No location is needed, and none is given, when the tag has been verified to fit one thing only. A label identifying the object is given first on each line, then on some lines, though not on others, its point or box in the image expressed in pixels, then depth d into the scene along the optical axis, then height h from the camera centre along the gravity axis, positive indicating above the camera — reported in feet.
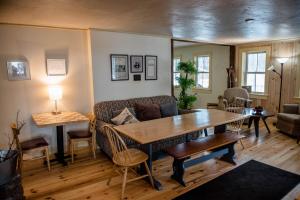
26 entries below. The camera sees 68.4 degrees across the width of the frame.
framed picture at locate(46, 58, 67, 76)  12.78 +0.84
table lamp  12.62 -0.67
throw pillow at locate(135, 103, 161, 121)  13.97 -1.98
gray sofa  12.02 -2.40
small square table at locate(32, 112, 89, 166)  10.81 -1.97
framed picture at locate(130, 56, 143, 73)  15.30 +1.17
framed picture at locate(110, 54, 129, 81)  14.44 +0.92
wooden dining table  8.58 -2.03
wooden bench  9.65 -3.13
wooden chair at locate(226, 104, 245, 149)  13.29 -2.51
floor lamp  19.25 +1.16
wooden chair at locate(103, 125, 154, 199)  8.72 -3.14
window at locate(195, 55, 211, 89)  26.37 +1.02
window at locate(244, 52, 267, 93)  21.72 +0.92
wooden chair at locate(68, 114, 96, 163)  12.08 -3.05
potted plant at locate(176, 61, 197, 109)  19.16 -0.31
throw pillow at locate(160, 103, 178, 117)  14.82 -1.98
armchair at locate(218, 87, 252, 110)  19.42 -1.68
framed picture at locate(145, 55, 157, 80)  16.09 +0.99
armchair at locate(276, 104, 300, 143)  15.12 -2.87
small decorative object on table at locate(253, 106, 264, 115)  16.24 -2.23
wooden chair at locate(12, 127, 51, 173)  10.47 -3.13
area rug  8.86 -4.57
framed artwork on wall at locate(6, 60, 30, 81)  11.78 +0.62
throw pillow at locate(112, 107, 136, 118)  13.65 -1.95
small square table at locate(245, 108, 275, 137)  15.94 -2.61
